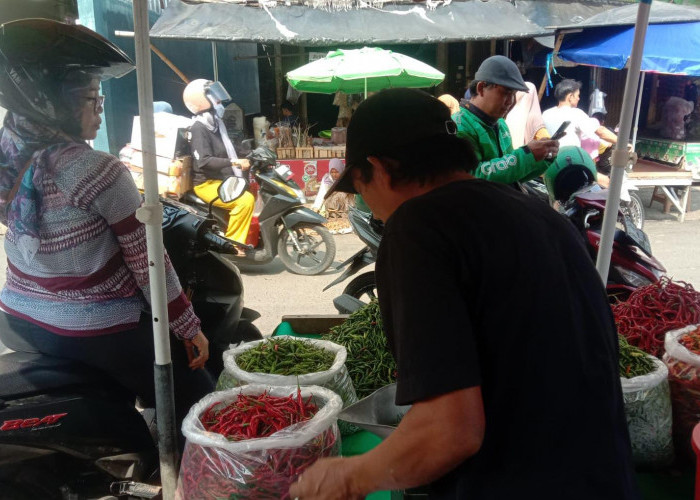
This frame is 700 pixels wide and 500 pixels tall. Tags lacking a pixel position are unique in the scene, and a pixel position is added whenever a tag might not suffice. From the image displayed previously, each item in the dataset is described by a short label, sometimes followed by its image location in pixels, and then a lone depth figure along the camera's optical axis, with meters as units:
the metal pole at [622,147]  2.28
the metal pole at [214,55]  10.19
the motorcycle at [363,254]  4.23
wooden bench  8.88
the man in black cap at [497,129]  3.42
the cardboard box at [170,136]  6.17
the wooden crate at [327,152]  9.81
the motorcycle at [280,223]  6.29
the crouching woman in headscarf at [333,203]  9.13
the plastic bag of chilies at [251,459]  1.66
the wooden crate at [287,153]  9.95
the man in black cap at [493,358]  1.09
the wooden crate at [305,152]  9.86
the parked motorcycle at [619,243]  3.42
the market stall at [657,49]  8.18
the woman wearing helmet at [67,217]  1.92
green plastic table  1.97
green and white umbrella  7.91
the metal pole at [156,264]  1.75
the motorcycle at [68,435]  1.92
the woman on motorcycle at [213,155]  6.14
